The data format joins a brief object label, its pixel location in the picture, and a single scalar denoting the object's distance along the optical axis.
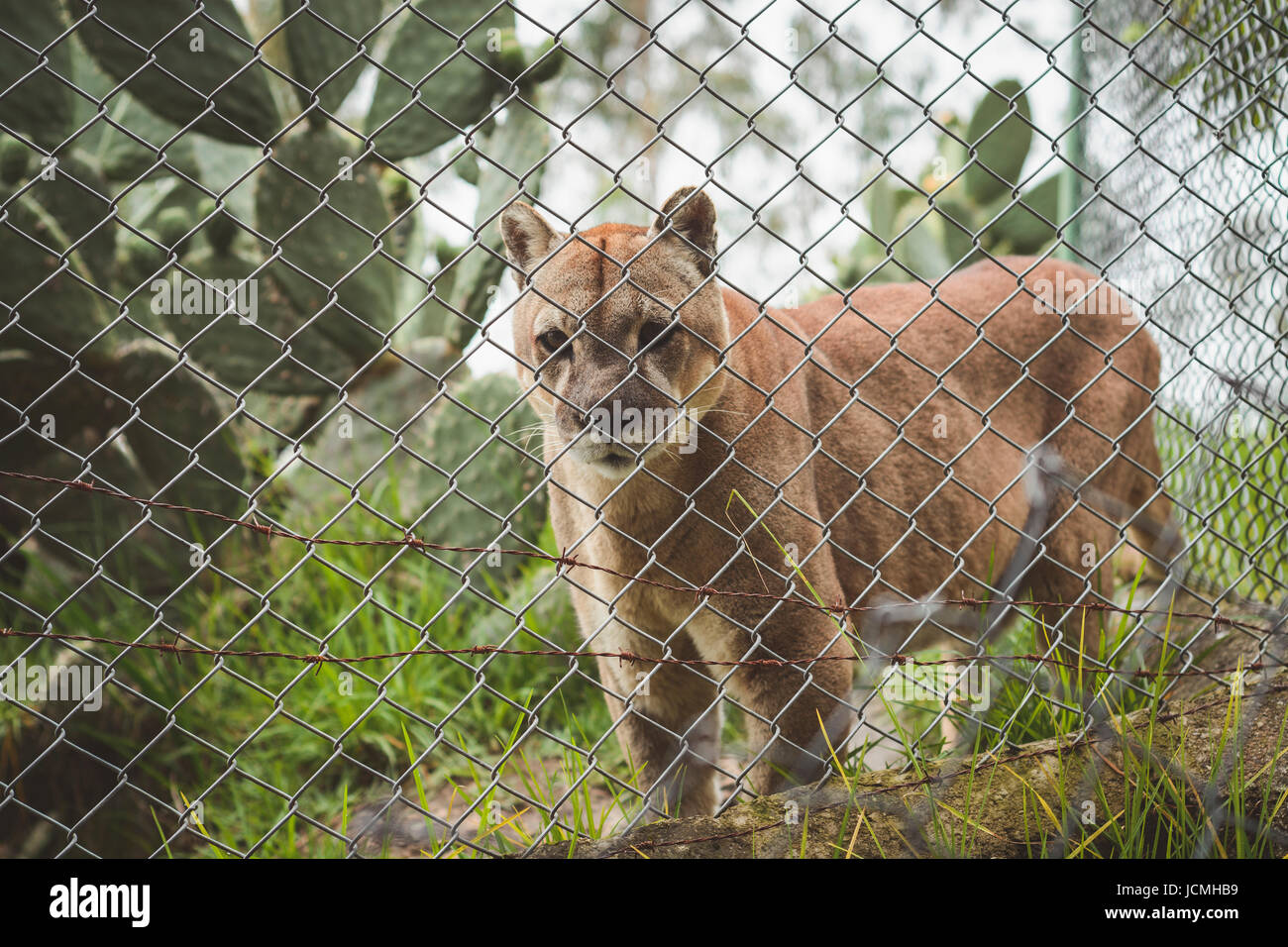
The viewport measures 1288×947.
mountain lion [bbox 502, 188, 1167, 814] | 2.62
